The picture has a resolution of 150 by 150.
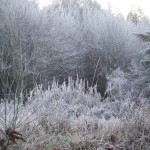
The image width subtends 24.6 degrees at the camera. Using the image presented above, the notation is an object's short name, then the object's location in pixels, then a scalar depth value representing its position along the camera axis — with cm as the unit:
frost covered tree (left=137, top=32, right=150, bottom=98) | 862
